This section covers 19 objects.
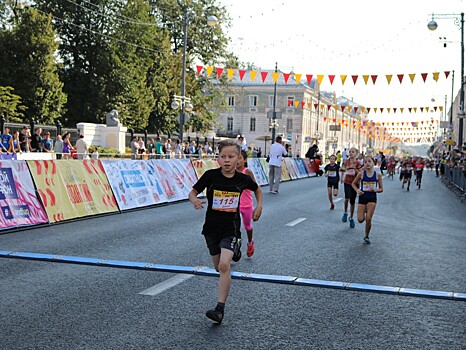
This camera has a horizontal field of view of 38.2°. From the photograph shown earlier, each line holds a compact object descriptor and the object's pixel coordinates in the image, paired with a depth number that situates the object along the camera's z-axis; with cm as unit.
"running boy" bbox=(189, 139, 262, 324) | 574
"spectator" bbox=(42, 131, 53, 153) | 2791
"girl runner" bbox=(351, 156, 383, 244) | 1102
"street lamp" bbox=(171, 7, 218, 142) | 3594
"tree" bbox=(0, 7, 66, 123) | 4725
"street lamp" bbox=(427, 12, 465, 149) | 3754
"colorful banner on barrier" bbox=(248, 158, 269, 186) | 2730
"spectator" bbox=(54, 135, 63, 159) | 2581
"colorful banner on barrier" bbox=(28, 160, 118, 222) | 1235
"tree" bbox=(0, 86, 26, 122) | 4250
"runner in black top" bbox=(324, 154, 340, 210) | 1670
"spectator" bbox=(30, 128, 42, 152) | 2647
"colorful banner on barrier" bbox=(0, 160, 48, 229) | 1132
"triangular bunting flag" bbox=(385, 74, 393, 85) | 3067
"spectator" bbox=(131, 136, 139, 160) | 3444
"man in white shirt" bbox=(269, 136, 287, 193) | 2311
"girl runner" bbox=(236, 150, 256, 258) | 924
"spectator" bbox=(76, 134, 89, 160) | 2486
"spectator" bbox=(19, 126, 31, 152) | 2555
